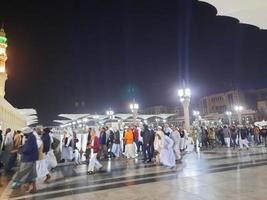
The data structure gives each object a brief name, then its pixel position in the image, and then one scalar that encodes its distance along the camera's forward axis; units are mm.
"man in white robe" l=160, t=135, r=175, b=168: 8285
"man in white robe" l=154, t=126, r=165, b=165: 8928
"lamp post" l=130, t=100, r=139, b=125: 20479
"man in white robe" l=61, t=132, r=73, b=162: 11012
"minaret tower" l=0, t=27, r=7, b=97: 33483
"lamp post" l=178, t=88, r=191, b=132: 15830
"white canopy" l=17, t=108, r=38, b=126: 25270
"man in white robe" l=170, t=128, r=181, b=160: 9912
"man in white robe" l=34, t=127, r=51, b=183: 6193
